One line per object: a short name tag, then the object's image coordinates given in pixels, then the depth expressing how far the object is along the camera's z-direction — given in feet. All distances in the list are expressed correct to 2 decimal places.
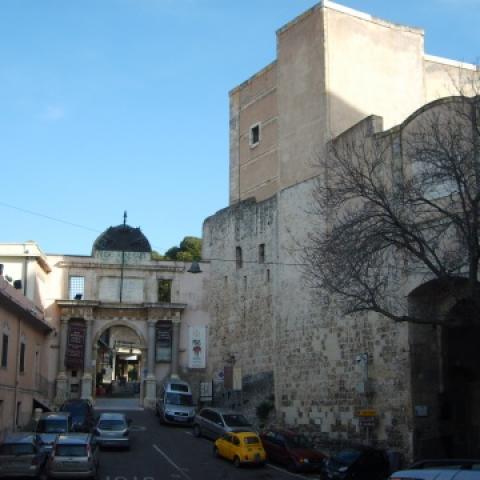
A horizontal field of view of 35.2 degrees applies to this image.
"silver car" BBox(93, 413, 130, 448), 97.35
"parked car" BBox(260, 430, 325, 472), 89.20
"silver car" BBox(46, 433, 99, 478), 75.20
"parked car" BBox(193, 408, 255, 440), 105.09
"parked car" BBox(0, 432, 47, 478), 74.49
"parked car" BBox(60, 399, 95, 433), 107.45
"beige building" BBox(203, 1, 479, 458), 90.94
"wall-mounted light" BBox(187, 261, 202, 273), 125.07
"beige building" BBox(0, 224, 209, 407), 157.79
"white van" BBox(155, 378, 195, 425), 125.39
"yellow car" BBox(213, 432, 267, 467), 89.81
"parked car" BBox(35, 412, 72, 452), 93.40
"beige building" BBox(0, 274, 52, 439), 102.78
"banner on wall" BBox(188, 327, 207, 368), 160.45
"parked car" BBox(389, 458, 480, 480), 36.73
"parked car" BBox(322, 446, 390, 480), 78.48
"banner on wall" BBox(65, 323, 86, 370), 157.62
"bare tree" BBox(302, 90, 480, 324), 60.29
